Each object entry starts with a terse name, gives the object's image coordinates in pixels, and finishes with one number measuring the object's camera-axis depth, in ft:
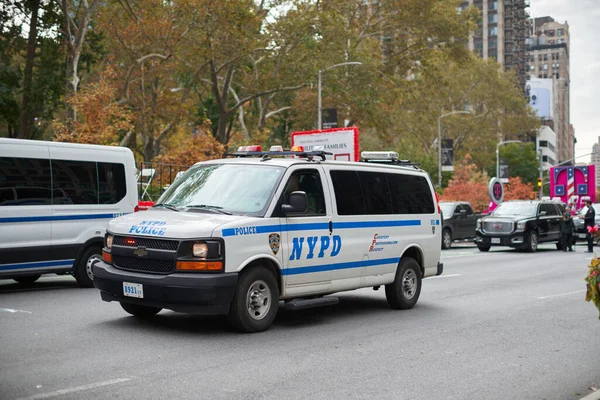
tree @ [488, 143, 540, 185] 357.00
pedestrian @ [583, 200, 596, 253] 93.24
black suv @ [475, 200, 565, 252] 91.09
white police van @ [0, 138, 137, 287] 40.37
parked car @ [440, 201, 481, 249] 102.22
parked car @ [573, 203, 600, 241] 117.50
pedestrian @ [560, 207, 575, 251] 95.20
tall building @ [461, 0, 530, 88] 506.89
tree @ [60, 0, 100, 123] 96.37
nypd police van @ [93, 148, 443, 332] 28.37
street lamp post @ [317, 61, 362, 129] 119.34
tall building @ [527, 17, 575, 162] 540.11
